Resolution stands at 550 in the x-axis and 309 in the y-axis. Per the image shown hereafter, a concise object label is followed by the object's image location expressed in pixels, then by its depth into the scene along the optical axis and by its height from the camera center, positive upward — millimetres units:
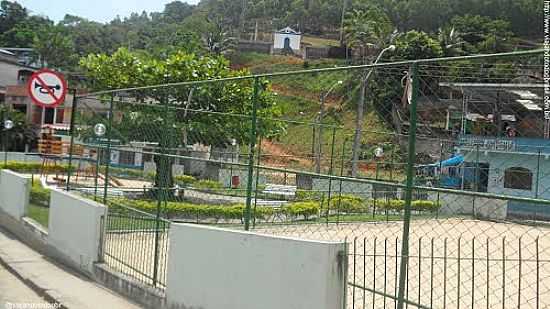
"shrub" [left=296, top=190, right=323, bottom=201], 14387 -1015
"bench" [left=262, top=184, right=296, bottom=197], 13070 -782
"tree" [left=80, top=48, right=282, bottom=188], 8172 +489
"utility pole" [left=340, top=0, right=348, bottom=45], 90500 +23043
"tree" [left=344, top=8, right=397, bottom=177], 45275 +9469
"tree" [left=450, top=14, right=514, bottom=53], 47406 +12078
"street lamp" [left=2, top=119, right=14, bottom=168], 38312 +351
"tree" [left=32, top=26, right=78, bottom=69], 78812 +10897
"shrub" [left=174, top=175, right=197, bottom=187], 11830 -710
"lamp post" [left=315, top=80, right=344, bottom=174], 6606 +610
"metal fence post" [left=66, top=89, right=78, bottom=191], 11344 -131
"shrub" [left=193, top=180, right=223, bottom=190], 14797 -919
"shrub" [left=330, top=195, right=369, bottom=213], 15216 -1176
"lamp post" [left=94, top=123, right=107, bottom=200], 10030 +78
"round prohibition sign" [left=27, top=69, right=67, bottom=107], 12344 +944
